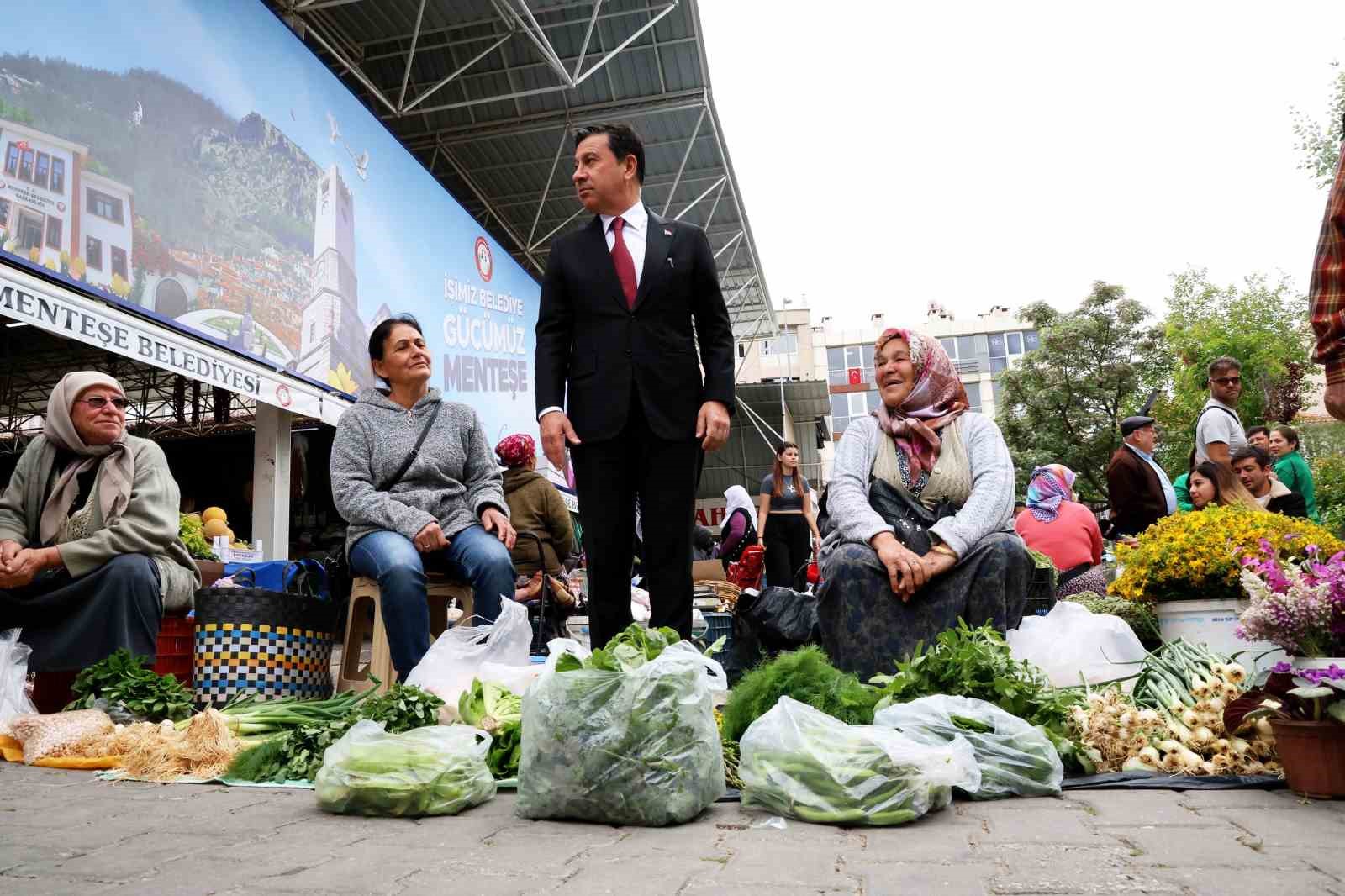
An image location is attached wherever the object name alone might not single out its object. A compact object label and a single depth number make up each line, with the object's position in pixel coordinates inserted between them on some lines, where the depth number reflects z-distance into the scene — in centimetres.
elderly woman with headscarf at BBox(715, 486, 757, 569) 922
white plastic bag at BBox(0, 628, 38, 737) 357
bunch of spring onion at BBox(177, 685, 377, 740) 328
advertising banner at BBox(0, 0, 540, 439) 607
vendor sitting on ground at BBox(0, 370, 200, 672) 372
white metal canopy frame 1296
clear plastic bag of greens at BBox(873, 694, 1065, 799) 244
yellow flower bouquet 352
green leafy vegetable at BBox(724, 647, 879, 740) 265
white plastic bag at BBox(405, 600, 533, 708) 323
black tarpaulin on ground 247
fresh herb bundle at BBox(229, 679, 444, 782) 282
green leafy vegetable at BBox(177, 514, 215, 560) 593
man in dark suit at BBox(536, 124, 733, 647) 332
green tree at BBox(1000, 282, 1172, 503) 2928
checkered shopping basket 375
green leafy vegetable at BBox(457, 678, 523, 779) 286
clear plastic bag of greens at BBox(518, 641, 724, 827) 217
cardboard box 762
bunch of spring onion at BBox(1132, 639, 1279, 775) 262
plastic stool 379
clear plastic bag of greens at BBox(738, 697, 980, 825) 212
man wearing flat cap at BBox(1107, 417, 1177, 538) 629
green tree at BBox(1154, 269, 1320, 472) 2859
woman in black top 937
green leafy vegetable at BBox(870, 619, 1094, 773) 273
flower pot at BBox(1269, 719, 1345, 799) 225
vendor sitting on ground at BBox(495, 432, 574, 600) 546
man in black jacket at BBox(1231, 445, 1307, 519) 649
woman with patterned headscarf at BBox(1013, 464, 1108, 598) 562
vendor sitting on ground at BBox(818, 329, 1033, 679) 331
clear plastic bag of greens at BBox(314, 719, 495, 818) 233
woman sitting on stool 370
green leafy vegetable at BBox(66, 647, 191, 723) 350
